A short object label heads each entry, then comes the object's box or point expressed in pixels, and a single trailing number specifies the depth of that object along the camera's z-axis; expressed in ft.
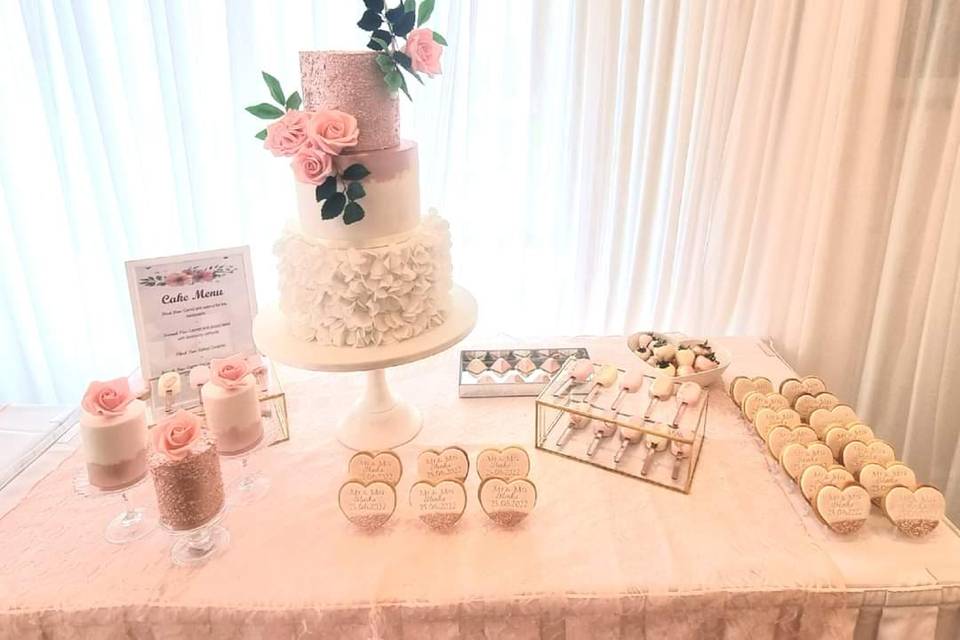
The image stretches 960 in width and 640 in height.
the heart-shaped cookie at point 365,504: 3.16
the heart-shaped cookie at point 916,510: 3.06
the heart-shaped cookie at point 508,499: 3.16
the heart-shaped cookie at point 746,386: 4.20
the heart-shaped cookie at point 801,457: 3.40
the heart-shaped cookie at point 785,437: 3.60
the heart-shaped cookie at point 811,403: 3.92
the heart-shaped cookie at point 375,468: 3.42
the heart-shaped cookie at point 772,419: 3.76
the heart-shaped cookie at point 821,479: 3.22
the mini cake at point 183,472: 2.82
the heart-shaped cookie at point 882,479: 3.22
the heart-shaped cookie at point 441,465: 3.42
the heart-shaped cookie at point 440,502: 3.14
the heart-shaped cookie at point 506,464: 3.45
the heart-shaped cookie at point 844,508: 3.06
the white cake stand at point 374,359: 3.32
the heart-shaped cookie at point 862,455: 3.41
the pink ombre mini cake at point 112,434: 3.03
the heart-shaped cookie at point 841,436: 3.54
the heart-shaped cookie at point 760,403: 3.94
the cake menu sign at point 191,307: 3.88
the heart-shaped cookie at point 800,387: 4.08
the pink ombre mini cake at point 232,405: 3.30
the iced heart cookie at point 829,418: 3.73
